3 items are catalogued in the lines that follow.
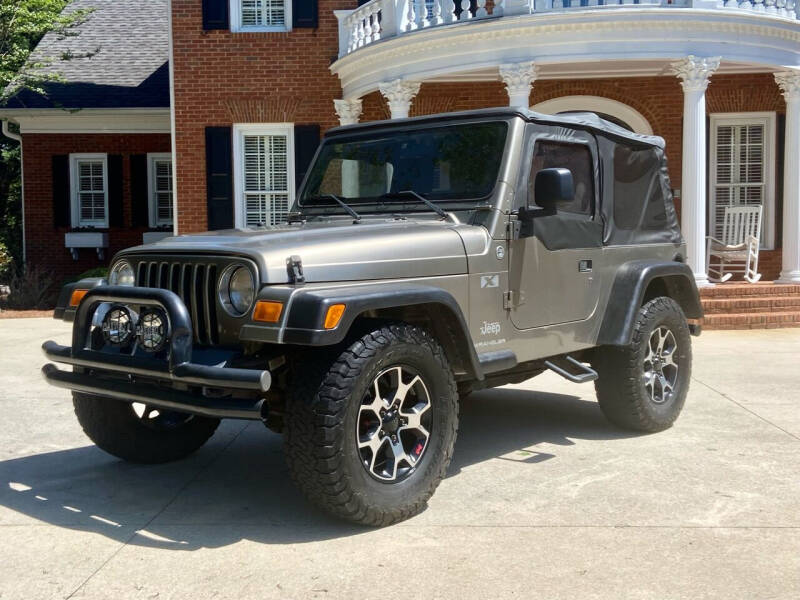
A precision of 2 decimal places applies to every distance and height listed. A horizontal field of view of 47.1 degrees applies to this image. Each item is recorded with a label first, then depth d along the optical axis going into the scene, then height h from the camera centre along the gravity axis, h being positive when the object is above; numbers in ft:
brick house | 46.52 +6.92
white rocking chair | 44.83 -1.04
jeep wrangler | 13.02 -1.32
